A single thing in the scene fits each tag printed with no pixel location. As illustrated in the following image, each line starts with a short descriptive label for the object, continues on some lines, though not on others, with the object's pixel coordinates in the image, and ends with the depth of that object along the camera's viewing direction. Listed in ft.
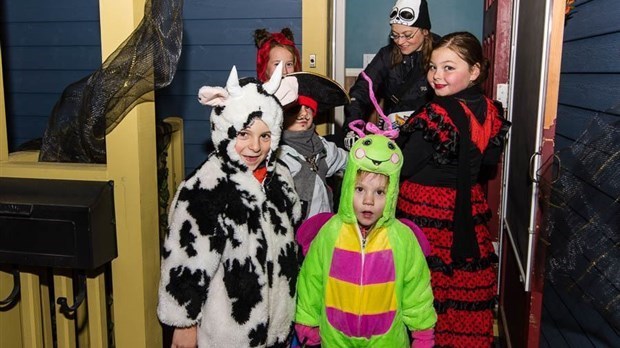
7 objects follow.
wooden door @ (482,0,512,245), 11.38
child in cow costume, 6.15
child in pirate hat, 8.00
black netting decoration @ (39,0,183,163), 6.61
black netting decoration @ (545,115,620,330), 5.10
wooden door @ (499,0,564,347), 6.96
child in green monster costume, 6.59
